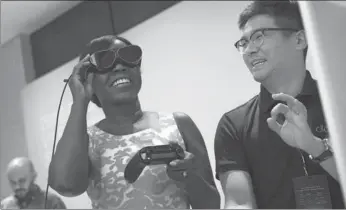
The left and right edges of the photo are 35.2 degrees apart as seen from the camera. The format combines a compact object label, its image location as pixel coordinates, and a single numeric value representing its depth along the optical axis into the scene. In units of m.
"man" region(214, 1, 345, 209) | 0.98
